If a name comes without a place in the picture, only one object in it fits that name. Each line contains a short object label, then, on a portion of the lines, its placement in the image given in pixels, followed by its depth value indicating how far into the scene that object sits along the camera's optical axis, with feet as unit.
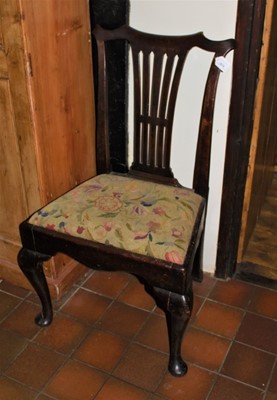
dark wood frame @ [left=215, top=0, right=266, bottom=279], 5.40
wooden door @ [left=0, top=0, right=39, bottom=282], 5.26
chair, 5.13
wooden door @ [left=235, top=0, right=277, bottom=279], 5.98
